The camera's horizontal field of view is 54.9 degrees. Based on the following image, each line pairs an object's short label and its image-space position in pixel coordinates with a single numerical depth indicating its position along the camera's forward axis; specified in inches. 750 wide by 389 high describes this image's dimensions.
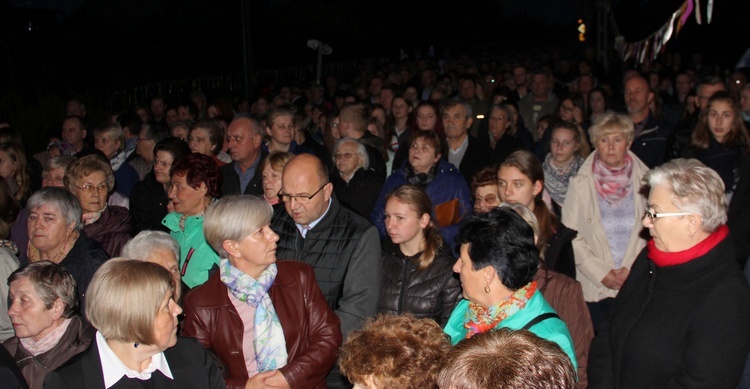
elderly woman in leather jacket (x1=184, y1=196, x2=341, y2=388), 144.5
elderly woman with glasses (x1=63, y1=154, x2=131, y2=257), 200.1
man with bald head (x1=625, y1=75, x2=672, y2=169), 293.6
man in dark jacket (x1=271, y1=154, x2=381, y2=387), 167.6
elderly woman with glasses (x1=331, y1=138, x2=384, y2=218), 247.1
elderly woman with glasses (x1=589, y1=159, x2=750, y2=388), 121.5
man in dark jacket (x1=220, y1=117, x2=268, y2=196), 260.8
